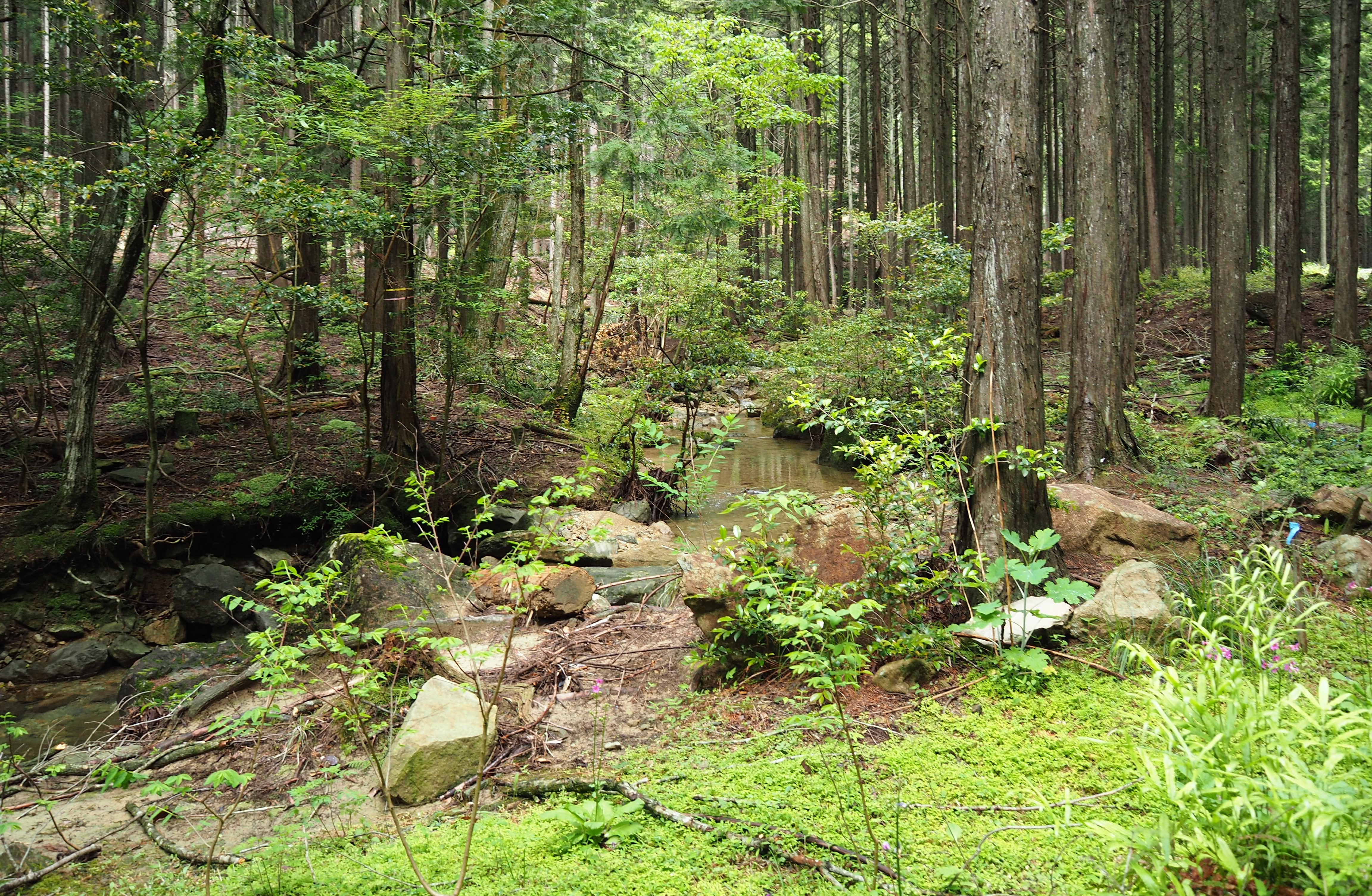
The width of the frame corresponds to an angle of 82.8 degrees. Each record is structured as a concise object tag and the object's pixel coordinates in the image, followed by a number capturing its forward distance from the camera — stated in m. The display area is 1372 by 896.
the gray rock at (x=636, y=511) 11.40
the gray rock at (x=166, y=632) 7.95
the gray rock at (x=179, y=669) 6.25
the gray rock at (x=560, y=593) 6.95
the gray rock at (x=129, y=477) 9.30
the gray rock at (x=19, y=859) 3.62
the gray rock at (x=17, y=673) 7.07
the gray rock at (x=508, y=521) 10.69
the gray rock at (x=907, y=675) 4.38
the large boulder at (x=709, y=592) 4.88
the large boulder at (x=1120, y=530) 6.04
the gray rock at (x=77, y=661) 7.21
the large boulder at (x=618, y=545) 9.19
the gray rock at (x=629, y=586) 7.28
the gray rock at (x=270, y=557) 8.98
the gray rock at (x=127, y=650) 7.57
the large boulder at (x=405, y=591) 6.28
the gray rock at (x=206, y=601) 8.14
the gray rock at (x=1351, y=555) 5.48
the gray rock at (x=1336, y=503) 6.99
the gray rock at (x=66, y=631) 7.75
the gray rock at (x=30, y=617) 7.68
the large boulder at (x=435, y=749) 3.94
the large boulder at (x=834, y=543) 4.98
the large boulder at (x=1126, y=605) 4.42
